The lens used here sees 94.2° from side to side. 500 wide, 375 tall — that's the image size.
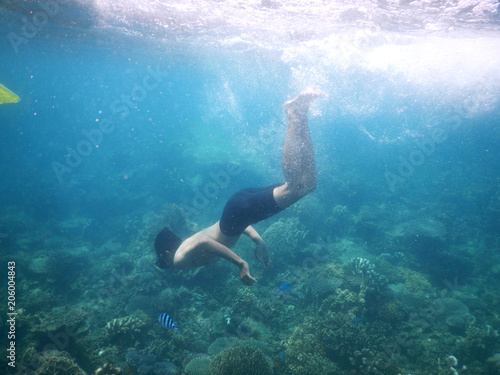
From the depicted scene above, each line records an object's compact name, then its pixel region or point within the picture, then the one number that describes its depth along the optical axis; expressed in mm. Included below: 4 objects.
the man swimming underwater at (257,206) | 4055
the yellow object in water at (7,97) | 2086
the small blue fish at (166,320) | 5355
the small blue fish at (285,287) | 6793
